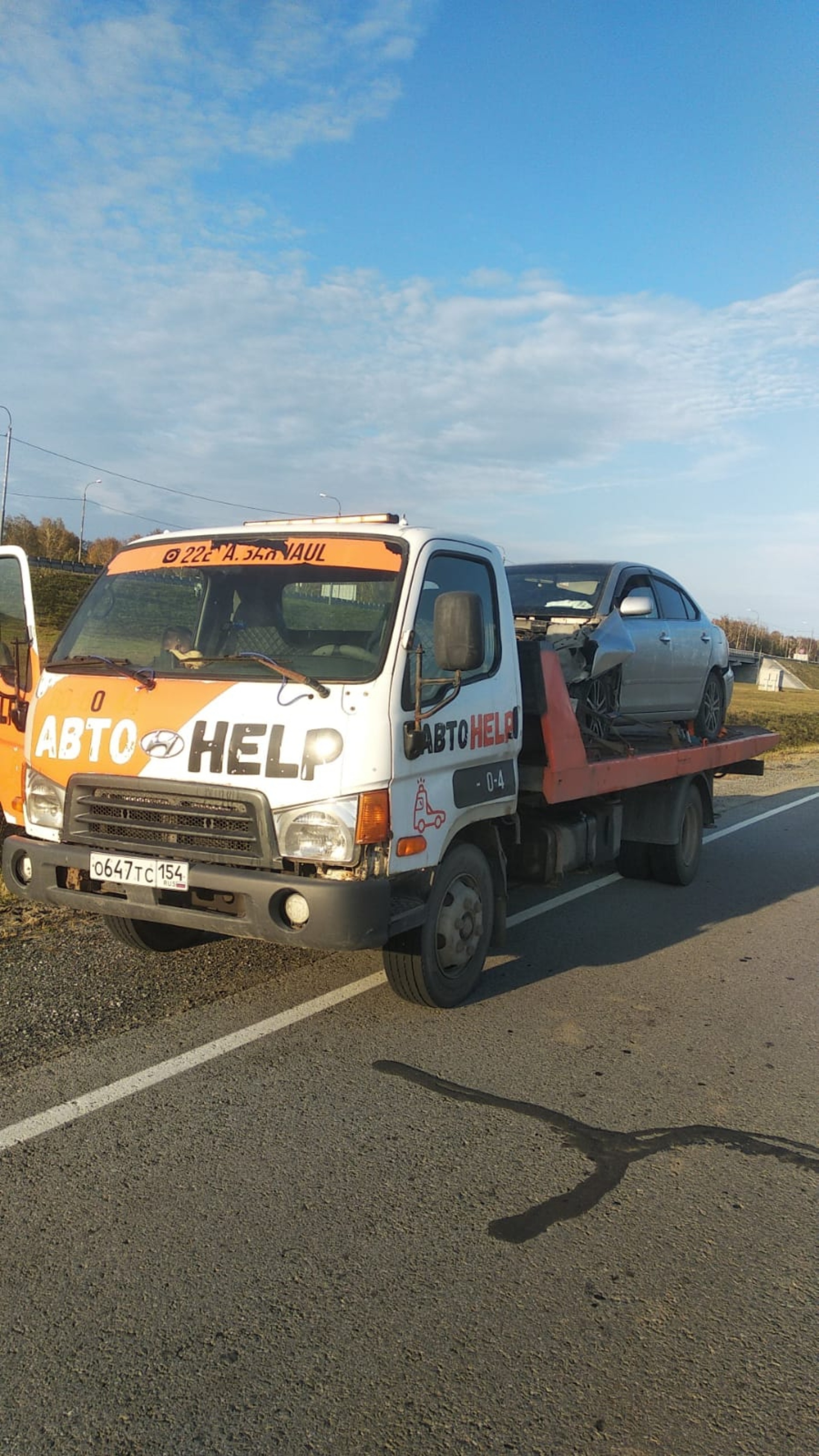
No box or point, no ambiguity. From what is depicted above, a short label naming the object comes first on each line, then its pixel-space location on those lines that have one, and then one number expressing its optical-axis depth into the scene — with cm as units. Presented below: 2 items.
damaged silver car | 727
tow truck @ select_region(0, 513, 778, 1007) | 431
